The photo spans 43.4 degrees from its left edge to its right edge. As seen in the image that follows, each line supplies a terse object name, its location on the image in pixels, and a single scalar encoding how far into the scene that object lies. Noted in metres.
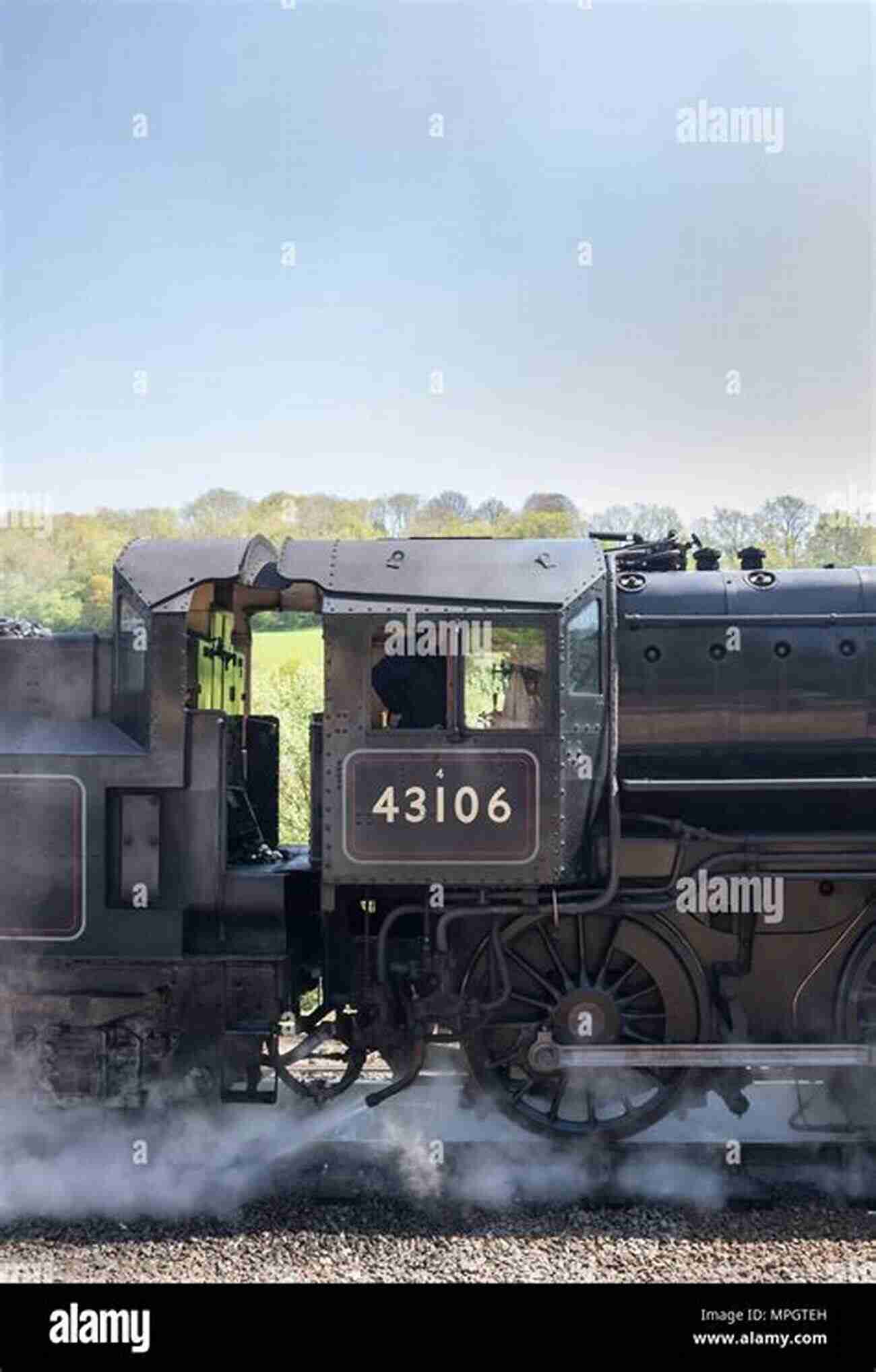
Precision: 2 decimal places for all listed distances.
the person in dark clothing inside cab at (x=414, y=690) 7.29
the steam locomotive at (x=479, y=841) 6.74
